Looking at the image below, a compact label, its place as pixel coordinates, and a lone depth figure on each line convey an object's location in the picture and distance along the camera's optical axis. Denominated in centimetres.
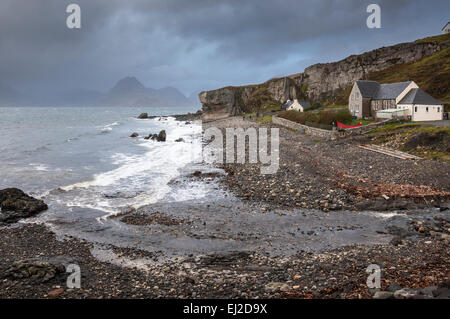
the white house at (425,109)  4740
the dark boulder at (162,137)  6383
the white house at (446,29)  13635
